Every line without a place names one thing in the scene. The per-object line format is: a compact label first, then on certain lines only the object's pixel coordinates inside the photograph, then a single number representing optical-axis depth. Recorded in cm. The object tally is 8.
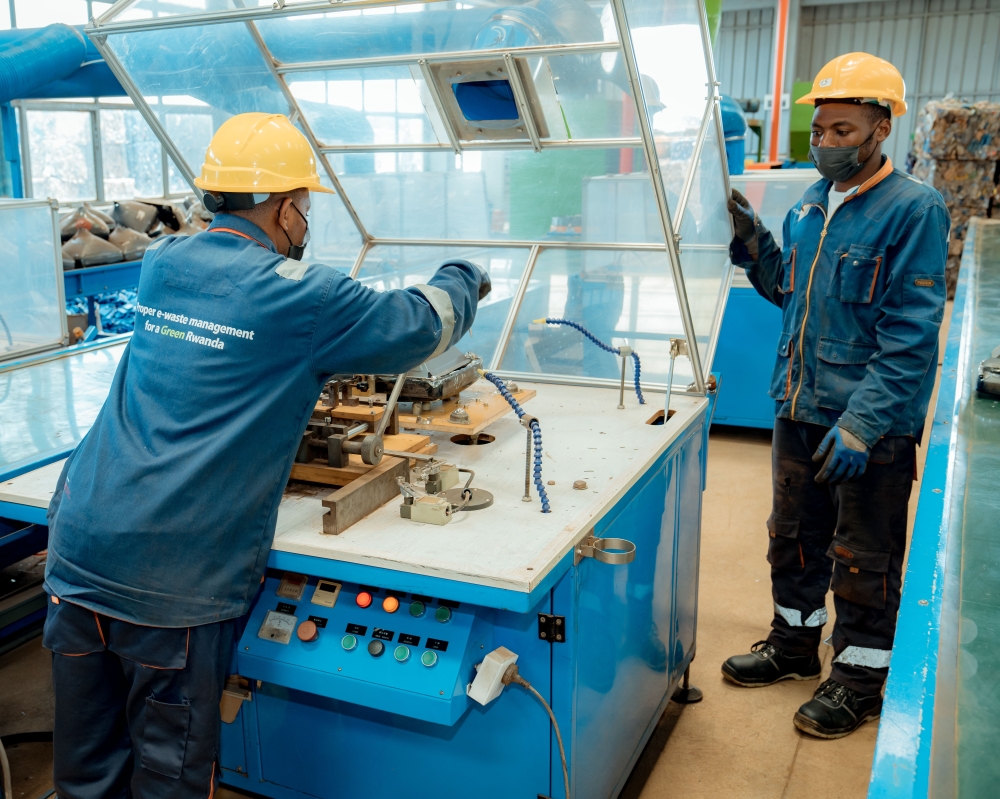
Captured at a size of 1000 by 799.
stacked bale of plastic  755
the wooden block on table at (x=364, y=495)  144
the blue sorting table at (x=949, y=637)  80
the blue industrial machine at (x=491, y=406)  147
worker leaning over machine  133
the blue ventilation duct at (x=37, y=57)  354
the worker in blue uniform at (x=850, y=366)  193
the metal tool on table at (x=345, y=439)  158
